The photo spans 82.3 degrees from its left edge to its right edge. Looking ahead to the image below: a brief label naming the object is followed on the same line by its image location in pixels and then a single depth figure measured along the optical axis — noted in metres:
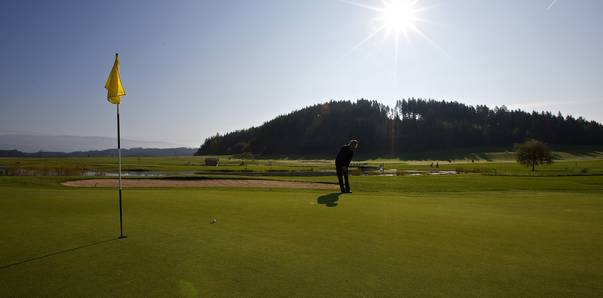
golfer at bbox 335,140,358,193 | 18.80
